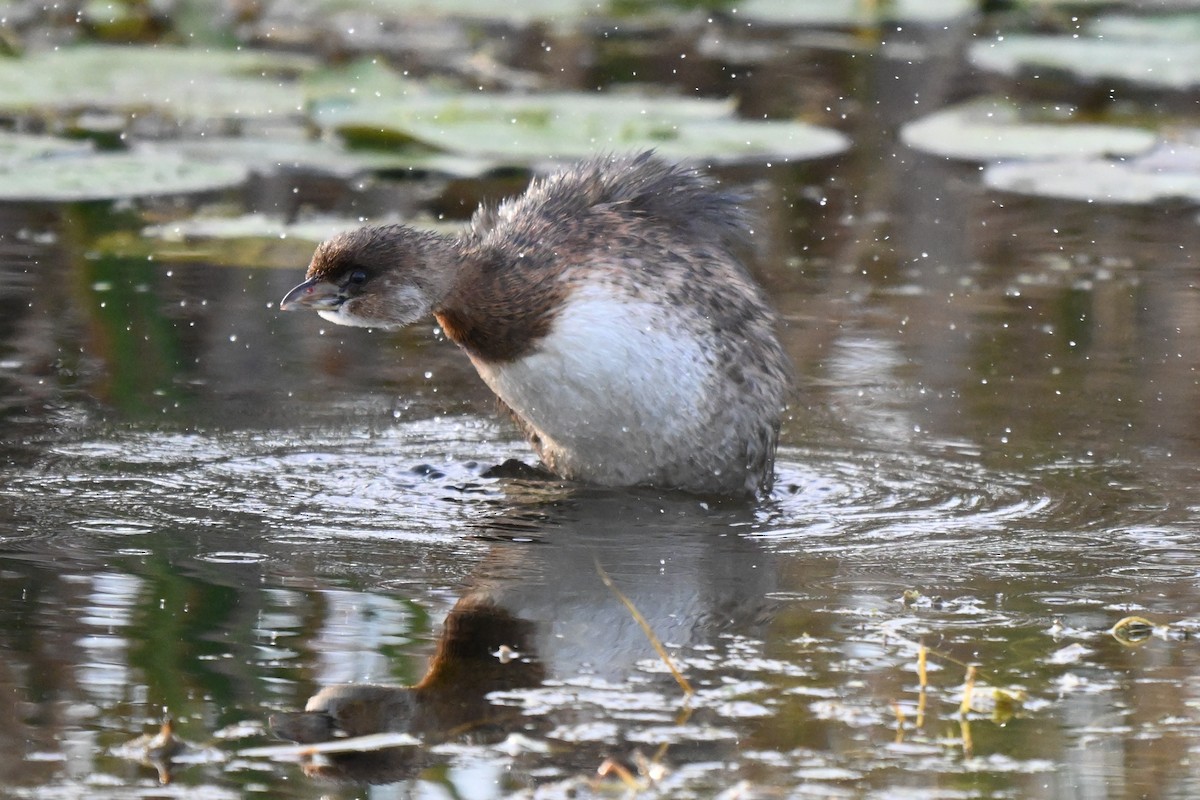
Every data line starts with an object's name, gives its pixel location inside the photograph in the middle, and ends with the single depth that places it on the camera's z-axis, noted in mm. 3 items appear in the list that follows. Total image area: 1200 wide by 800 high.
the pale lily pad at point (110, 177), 16141
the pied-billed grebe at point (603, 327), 11016
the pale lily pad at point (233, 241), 15523
